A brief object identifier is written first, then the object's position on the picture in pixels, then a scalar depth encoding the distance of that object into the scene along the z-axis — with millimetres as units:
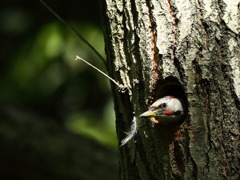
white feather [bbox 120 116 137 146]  5827
